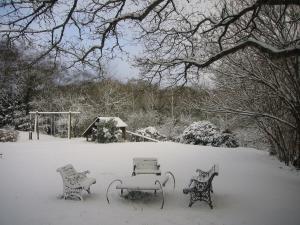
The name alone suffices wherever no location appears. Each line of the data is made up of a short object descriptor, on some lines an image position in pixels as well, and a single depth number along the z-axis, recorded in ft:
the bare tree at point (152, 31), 17.56
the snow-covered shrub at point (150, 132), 51.47
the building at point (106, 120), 43.53
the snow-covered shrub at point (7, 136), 43.52
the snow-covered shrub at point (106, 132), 41.80
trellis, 46.55
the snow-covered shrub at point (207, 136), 45.31
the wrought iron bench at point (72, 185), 17.03
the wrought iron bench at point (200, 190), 16.72
